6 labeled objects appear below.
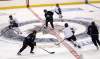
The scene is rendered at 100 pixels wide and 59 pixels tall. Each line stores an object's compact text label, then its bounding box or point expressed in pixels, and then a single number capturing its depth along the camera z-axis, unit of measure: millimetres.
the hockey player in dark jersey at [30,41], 10125
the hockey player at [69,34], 10930
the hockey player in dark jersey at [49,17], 14219
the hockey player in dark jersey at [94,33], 10718
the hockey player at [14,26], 13309
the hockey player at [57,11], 17089
